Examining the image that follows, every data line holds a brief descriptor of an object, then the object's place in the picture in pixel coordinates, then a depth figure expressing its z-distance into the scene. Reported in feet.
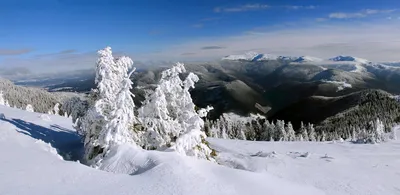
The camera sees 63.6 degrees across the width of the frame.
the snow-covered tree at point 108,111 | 72.95
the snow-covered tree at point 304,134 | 377.75
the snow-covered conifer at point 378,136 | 223.71
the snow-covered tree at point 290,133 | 357.59
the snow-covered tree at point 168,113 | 81.00
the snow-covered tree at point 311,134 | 387.55
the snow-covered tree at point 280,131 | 351.67
